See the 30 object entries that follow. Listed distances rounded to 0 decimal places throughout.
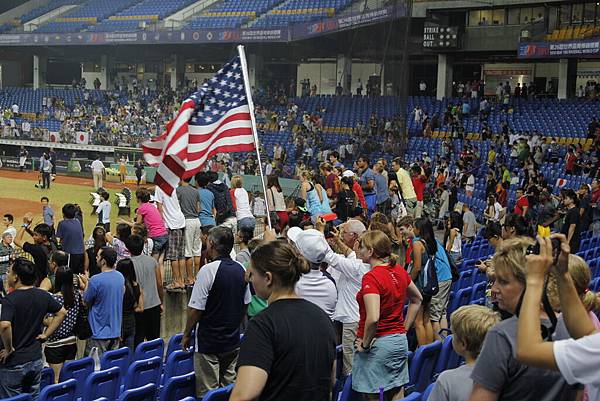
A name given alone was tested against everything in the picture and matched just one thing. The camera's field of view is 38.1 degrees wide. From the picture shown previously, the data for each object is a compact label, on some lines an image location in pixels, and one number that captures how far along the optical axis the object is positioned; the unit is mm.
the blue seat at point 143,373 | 6086
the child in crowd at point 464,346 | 3664
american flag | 7469
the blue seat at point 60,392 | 5301
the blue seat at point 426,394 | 4680
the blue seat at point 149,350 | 6797
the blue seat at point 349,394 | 5546
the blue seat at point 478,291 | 8953
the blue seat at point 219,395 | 4535
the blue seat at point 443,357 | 6176
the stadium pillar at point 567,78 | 33406
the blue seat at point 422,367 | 5992
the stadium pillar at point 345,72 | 20344
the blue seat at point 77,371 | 6242
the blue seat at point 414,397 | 4215
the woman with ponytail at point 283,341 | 3574
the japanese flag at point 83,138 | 38875
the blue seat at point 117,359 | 6427
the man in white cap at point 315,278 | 6148
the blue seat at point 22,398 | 4965
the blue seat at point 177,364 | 6354
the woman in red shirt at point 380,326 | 5574
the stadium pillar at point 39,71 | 48531
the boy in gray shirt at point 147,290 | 7859
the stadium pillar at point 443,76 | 36500
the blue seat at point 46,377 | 6520
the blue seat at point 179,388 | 5340
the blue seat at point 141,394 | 4914
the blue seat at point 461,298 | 8844
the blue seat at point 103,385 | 5633
